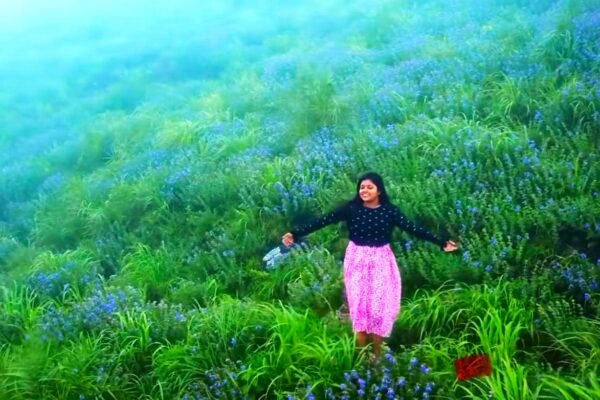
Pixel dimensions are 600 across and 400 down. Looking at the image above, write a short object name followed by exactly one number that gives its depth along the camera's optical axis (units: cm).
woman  374
